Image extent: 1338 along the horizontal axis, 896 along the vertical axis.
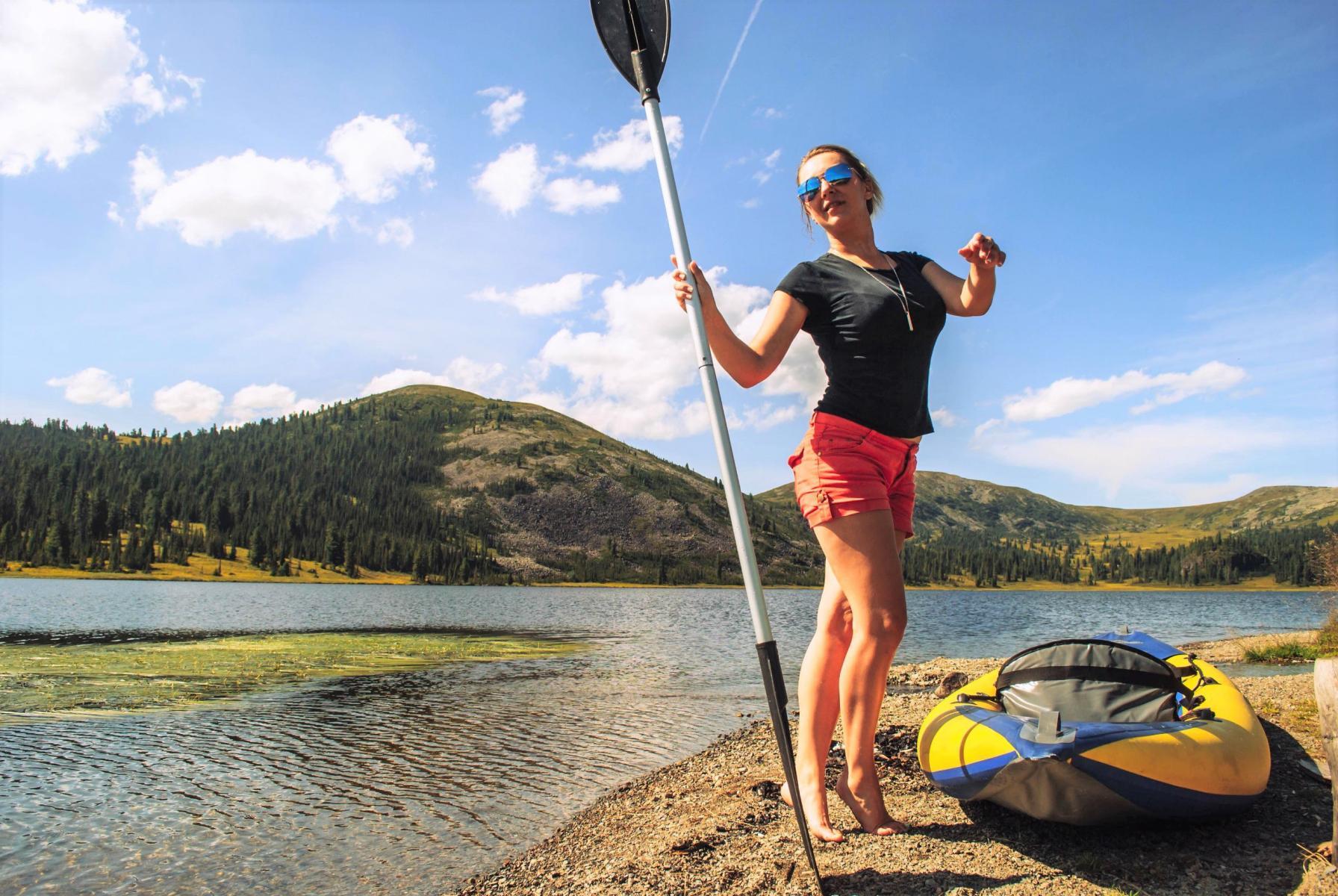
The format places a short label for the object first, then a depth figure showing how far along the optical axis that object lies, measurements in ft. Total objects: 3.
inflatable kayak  12.03
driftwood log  11.44
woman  12.13
